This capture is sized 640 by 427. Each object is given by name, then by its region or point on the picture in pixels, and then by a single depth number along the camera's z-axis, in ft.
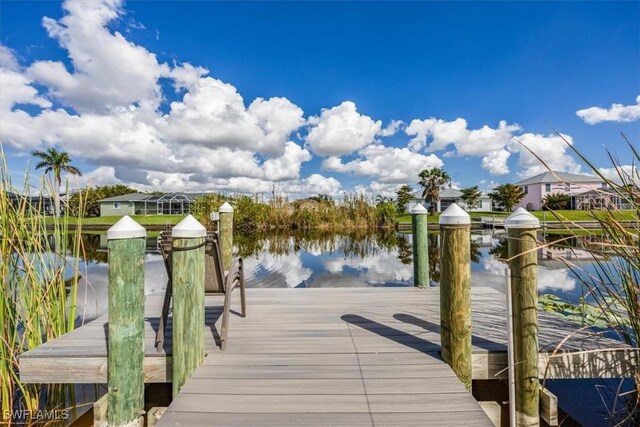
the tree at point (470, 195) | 133.59
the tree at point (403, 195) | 132.40
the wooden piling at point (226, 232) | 15.61
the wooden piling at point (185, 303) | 6.70
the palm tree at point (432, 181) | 120.57
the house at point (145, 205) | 123.95
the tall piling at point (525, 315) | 6.66
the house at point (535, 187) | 138.51
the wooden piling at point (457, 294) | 6.88
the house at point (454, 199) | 154.99
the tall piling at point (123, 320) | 6.20
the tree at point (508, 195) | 118.62
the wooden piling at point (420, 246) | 13.65
